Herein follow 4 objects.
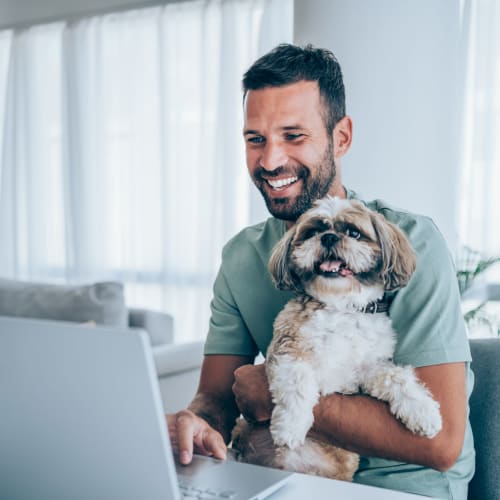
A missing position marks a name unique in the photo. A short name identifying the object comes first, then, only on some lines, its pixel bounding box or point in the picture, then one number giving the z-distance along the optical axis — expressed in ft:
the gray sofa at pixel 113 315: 8.79
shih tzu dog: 4.01
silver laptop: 2.44
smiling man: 3.88
